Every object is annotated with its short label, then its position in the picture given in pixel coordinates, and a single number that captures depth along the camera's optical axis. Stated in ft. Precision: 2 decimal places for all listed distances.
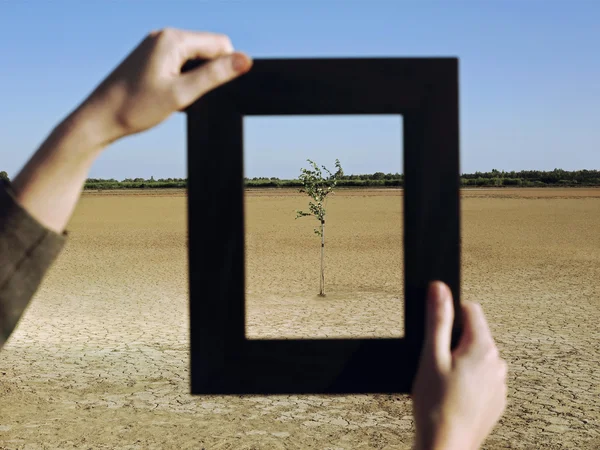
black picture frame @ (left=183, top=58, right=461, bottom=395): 2.61
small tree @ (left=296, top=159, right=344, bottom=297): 45.80
